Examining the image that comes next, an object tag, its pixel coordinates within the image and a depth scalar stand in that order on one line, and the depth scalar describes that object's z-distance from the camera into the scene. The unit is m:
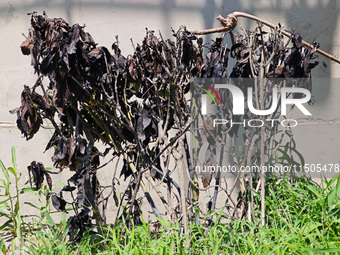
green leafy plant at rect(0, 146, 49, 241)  6.75
